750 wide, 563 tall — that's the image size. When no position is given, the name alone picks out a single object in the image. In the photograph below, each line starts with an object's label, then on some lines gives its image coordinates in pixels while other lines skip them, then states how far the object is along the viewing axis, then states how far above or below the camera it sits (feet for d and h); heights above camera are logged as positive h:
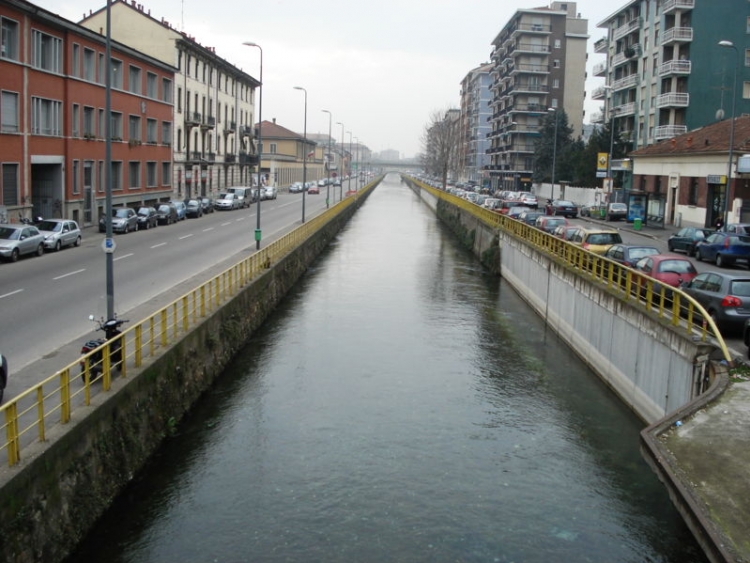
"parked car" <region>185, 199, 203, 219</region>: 191.01 -9.20
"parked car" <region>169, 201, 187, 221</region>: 179.73 -9.06
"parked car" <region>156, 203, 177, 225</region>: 167.05 -9.40
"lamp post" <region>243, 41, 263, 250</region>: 104.88 +9.74
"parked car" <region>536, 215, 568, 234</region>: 140.64 -6.87
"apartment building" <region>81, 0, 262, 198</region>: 213.66 +21.73
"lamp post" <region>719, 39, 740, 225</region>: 134.72 +2.04
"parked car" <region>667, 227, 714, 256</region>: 118.40 -7.38
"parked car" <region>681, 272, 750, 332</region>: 60.44 -8.29
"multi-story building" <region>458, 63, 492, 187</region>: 497.87 +36.46
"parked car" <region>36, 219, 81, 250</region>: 111.45 -9.61
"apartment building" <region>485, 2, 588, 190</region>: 367.04 +50.21
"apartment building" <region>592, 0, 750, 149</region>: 212.02 +34.00
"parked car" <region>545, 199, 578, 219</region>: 202.51 -6.17
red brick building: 122.52 +8.71
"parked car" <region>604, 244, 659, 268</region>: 87.61 -7.34
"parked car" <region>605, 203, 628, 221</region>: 198.18 -6.09
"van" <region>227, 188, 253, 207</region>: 234.79 -6.96
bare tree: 459.73 +23.31
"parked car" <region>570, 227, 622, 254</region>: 104.01 -7.05
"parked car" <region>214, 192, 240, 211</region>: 223.10 -8.72
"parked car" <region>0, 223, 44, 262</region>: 99.14 -9.85
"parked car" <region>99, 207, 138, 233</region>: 143.59 -9.66
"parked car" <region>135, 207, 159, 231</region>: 153.89 -9.59
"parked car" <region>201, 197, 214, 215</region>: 207.86 -9.02
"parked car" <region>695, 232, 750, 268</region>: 104.99 -7.78
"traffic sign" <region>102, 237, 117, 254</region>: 51.49 -5.06
